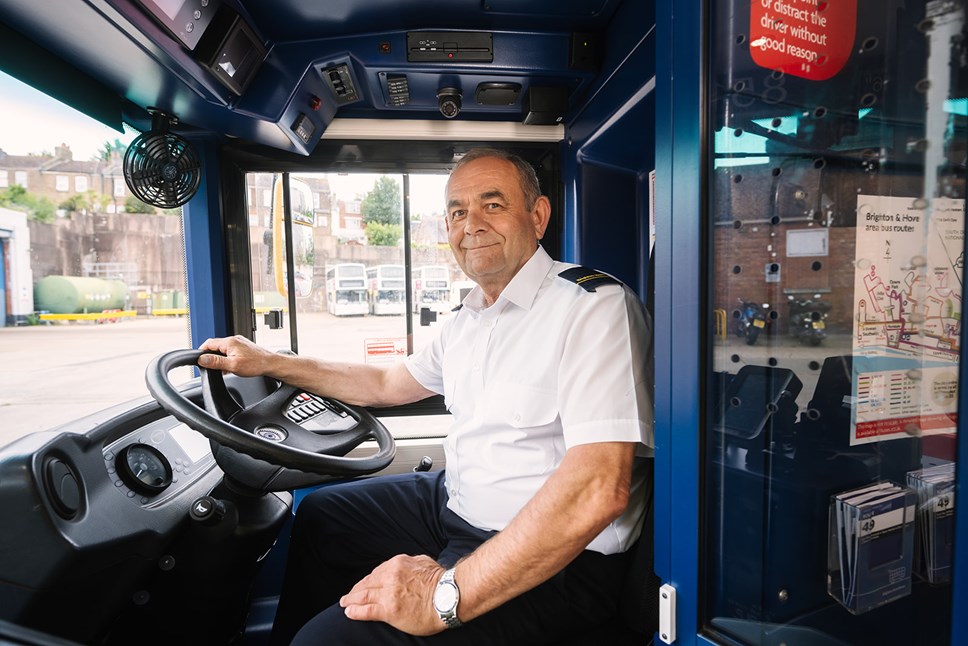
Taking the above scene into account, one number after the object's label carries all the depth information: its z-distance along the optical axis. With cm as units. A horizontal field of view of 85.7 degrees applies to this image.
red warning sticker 81
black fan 185
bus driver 110
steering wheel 110
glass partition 72
